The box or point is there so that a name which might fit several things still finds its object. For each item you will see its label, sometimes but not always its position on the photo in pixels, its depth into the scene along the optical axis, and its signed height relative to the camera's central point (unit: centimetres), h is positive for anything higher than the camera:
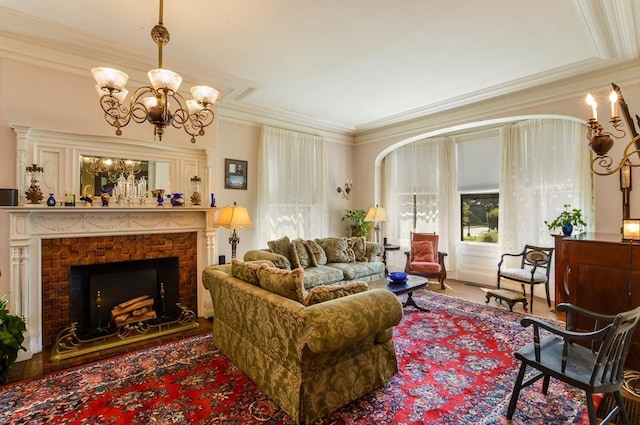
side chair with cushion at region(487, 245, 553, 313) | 444 -90
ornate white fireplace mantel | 311 -16
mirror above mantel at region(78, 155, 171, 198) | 359 +52
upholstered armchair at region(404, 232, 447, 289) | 542 -82
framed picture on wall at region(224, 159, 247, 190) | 518 +70
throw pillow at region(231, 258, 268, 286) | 273 -52
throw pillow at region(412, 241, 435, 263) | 573 -72
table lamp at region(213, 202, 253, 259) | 421 -4
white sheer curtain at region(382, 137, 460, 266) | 613 +47
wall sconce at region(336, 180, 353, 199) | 702 +56
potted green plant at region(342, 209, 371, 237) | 665 -21
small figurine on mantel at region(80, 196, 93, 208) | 351 +17
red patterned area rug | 221 -144
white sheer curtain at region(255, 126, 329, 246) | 555 +56
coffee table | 402 -98
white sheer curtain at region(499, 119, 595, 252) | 458 +56
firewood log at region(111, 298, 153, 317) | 379 -115
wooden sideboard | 274 -59
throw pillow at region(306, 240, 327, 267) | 519 -69
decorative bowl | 413 -85
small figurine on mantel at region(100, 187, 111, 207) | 360 +22
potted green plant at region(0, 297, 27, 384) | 256 -104
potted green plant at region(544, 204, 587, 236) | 404 -12
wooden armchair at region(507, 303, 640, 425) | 179 -99
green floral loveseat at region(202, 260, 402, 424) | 202 -89
